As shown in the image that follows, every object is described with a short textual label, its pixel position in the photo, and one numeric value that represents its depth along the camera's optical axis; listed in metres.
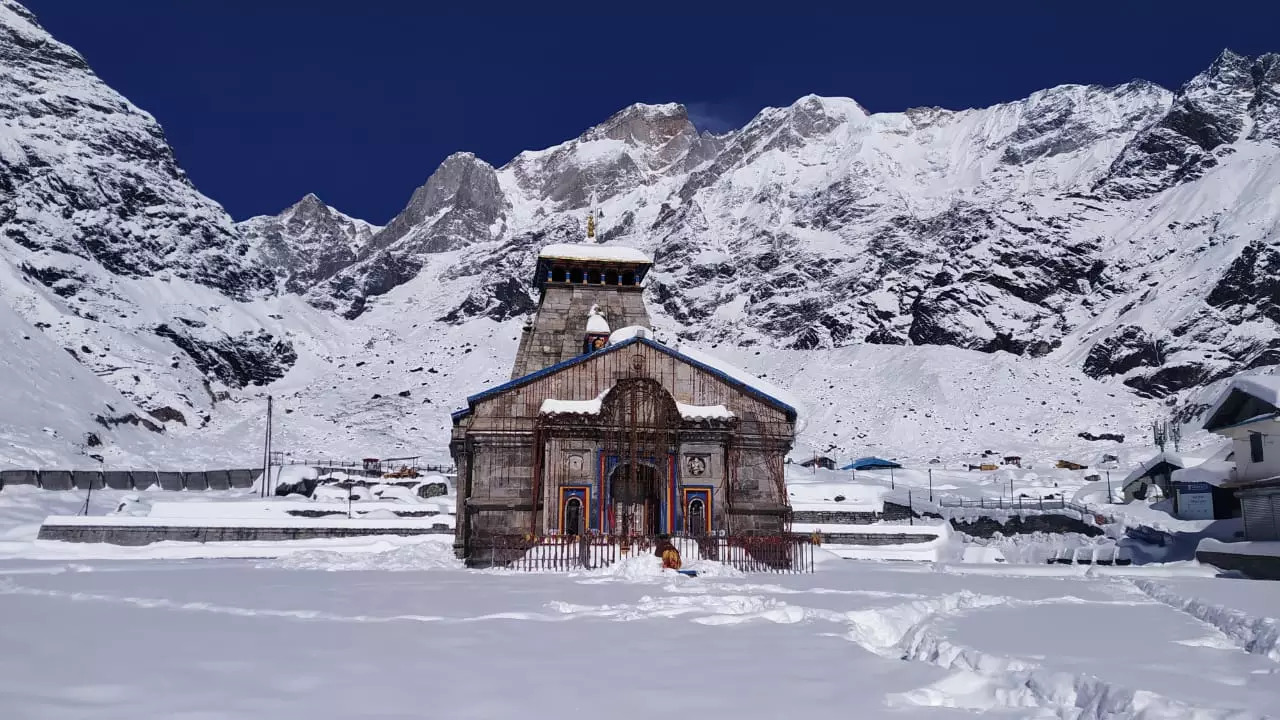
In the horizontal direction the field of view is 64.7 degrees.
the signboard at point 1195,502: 48.84
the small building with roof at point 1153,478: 57.22
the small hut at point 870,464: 73.19
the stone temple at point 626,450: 29.59
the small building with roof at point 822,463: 79.38
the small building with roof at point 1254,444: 30.80
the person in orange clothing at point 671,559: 22.19
